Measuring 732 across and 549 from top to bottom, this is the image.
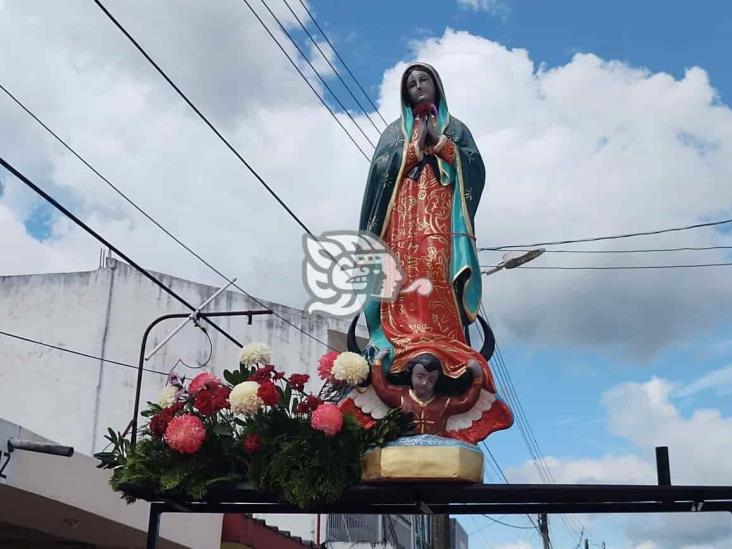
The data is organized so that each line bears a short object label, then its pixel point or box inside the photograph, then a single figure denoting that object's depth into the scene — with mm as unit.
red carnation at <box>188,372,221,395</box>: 6508
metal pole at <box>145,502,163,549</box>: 6180
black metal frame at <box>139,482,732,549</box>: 5805
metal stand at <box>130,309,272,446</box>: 7312
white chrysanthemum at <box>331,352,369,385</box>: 6465
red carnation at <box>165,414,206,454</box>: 6030
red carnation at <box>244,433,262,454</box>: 6027
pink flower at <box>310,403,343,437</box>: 5918
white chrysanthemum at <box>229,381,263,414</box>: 6117
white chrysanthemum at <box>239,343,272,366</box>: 6664
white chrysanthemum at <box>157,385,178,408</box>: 6598
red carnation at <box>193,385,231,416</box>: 6234
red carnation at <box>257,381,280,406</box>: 6113
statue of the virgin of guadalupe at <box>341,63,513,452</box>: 6816
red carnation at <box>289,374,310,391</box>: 6250
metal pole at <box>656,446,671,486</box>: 5836
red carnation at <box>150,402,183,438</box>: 6250
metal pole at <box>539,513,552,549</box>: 29359
